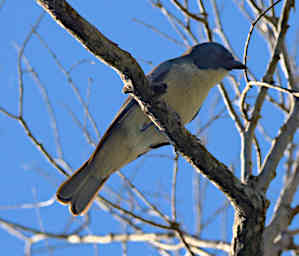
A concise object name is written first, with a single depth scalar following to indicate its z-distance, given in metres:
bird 7.79
